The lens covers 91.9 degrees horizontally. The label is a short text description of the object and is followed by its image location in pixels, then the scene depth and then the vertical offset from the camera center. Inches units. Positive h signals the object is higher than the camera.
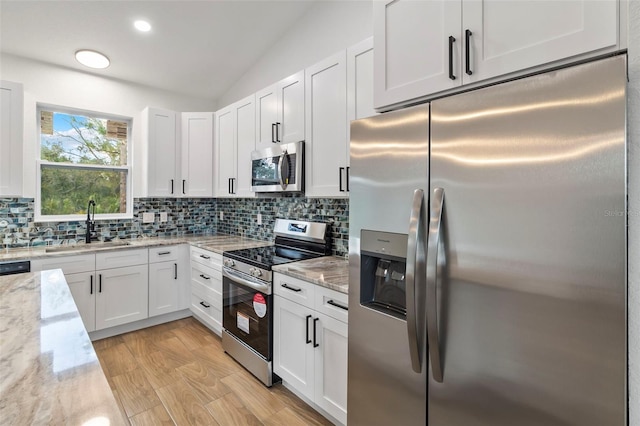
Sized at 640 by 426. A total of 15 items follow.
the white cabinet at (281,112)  96.8 +34.2
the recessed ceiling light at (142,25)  108.7 +66.6
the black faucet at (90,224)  131.0 -4.9
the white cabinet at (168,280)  130.1 -29.0
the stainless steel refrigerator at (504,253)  33.4 -5.1
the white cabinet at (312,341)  68.6 -31.4
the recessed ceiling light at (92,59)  119.7 +61.1
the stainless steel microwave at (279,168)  95.4 +15.0
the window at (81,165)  126.2 +20.3
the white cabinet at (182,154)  141.2 +27.3
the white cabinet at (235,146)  121.1 +27.8
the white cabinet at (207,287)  116.4 -30.0
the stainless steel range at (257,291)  88.0 -23.8
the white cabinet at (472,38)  37.1 +25.2
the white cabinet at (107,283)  112.0 -27.4
